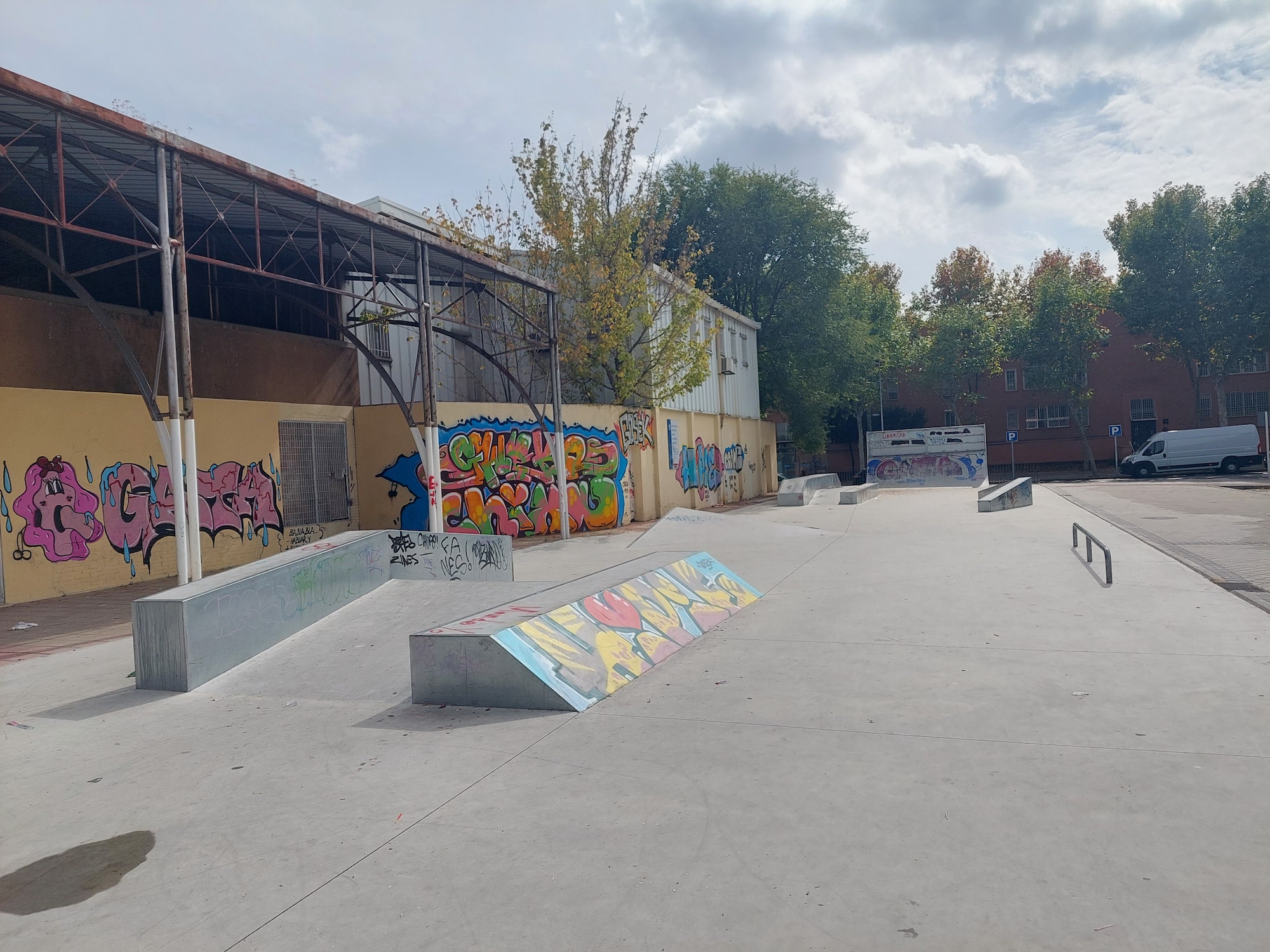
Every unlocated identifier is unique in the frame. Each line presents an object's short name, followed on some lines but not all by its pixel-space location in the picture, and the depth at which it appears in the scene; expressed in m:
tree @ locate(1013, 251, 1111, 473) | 46.88
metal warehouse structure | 9.55
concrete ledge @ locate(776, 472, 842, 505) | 25.69
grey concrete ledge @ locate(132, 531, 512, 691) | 6.46
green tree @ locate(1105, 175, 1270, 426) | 38.97
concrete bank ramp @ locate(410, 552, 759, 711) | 5.51
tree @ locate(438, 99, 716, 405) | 20.91
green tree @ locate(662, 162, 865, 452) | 35.47
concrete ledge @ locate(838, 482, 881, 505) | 26.05
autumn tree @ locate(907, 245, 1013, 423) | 49.09
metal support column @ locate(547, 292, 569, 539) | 18.02
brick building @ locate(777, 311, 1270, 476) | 50.03
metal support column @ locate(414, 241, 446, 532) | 14.18
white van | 37.53
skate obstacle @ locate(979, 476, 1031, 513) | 20.75
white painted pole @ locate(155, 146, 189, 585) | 9.43
